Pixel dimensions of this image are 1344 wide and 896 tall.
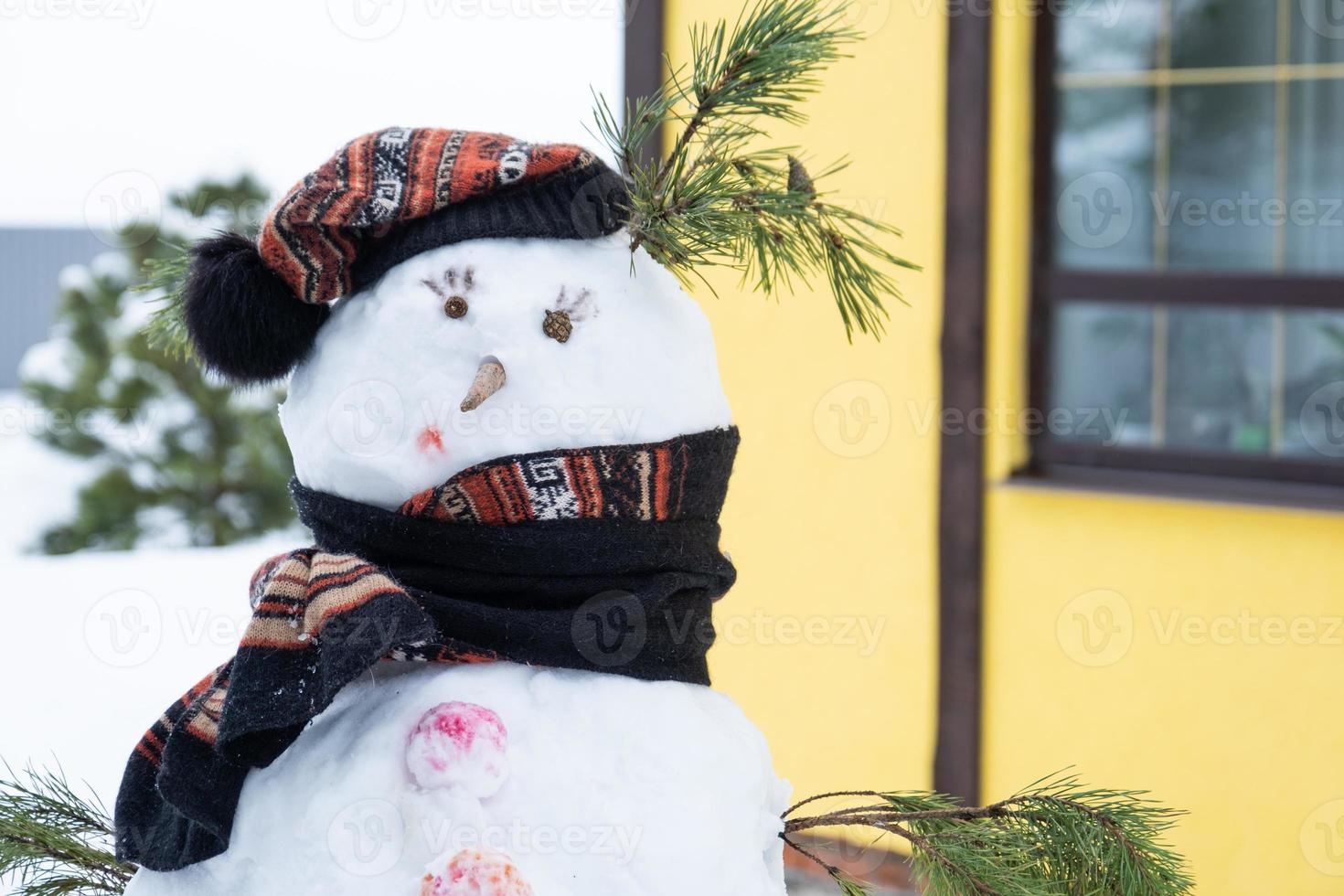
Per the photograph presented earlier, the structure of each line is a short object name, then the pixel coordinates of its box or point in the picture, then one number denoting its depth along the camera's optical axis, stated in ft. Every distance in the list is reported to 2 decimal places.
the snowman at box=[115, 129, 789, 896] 10.42
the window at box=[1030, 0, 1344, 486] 17.38
